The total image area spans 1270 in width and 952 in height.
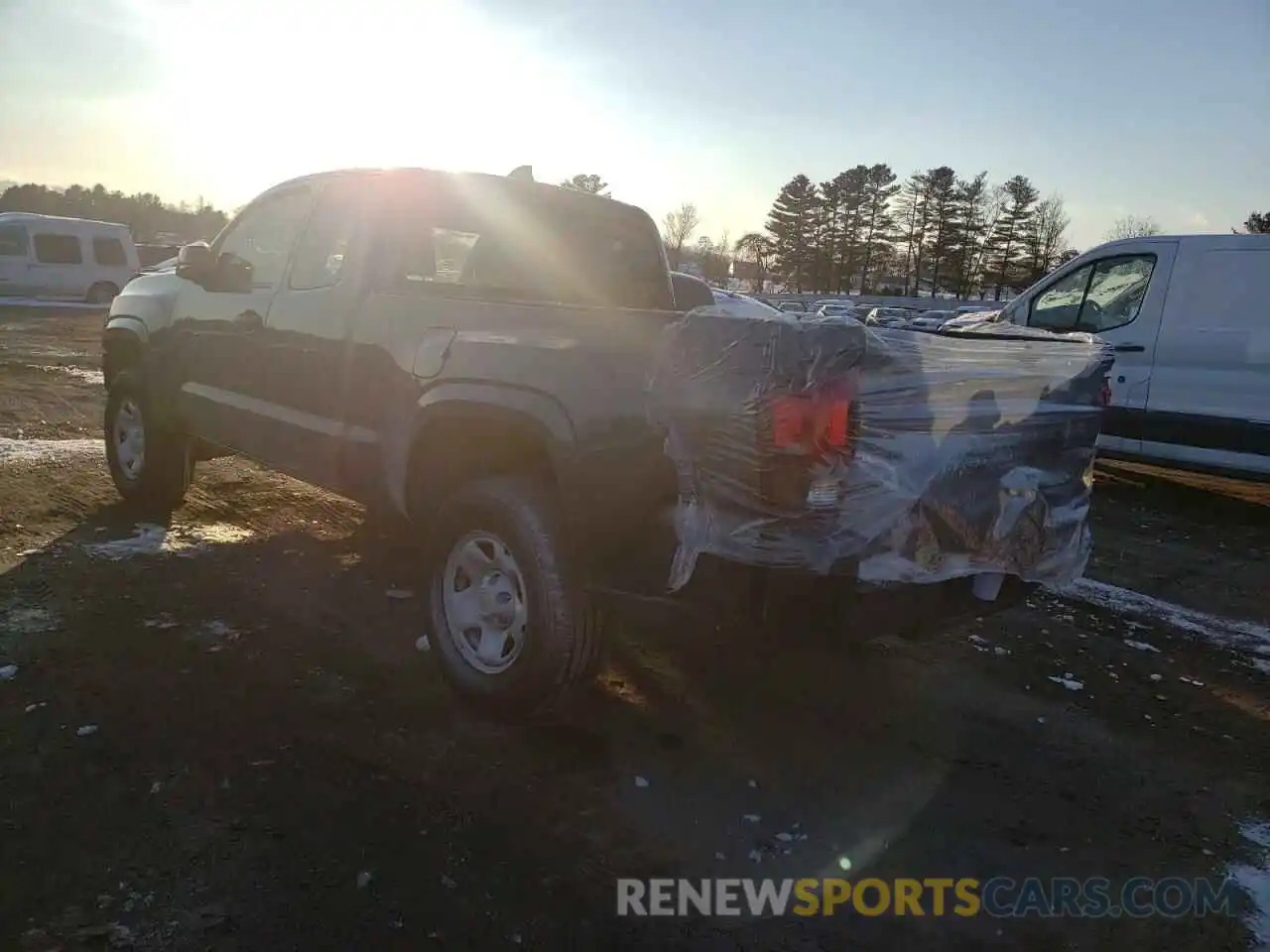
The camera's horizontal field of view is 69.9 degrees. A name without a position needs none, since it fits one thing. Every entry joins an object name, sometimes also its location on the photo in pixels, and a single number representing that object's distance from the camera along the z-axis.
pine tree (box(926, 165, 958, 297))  78.75
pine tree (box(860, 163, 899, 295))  81.25
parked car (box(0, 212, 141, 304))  21.30
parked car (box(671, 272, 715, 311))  5.41
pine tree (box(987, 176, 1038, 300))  76.00
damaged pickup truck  2.41
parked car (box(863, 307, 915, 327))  34.81
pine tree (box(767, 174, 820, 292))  80.19
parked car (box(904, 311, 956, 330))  31.66
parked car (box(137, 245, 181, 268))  30.38
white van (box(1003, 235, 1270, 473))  7.18
